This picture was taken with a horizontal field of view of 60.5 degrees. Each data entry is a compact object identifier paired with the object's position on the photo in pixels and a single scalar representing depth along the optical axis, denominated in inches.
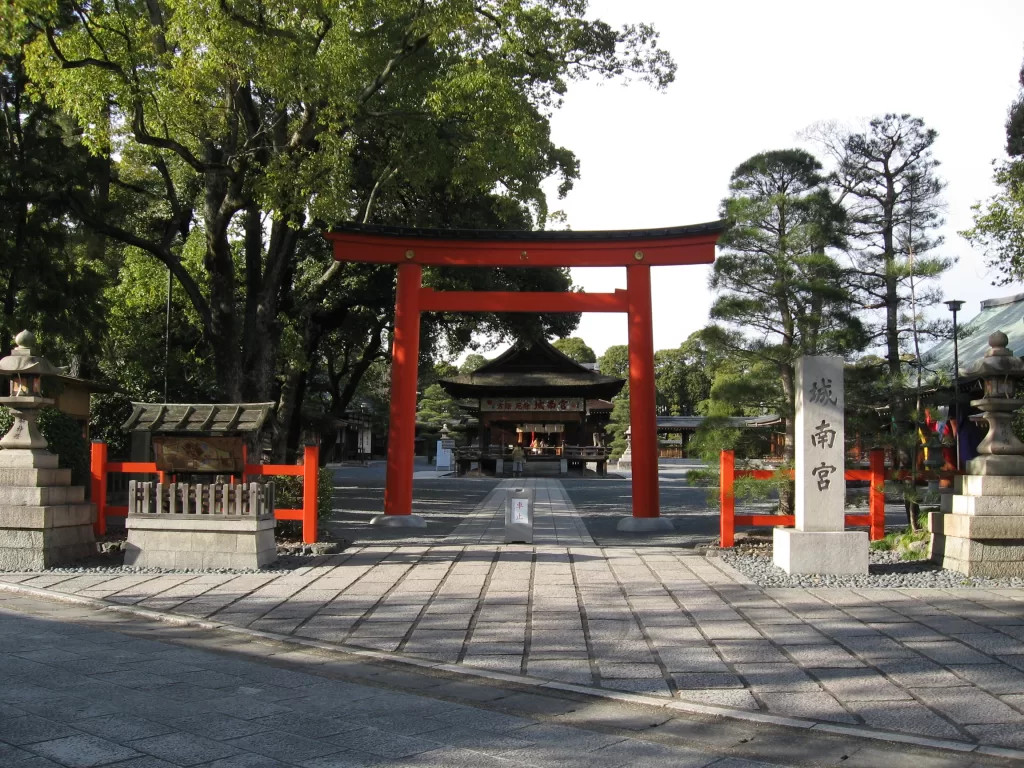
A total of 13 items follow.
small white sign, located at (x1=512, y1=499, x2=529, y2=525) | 444.1
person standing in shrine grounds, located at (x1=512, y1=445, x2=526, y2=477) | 1385.3
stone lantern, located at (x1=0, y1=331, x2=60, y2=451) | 369.4
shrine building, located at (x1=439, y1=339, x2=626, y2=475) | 1368.1
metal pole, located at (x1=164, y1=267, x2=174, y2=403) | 632.1
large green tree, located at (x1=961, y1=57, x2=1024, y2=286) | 493.7
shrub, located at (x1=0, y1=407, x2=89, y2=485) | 428.8
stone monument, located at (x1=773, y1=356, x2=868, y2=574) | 339.0
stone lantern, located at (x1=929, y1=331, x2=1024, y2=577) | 326.3
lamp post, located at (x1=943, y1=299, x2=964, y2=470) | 402.4
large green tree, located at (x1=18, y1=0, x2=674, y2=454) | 420.5
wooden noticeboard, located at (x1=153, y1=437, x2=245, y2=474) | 384.8
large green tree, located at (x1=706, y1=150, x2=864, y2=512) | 447.2
